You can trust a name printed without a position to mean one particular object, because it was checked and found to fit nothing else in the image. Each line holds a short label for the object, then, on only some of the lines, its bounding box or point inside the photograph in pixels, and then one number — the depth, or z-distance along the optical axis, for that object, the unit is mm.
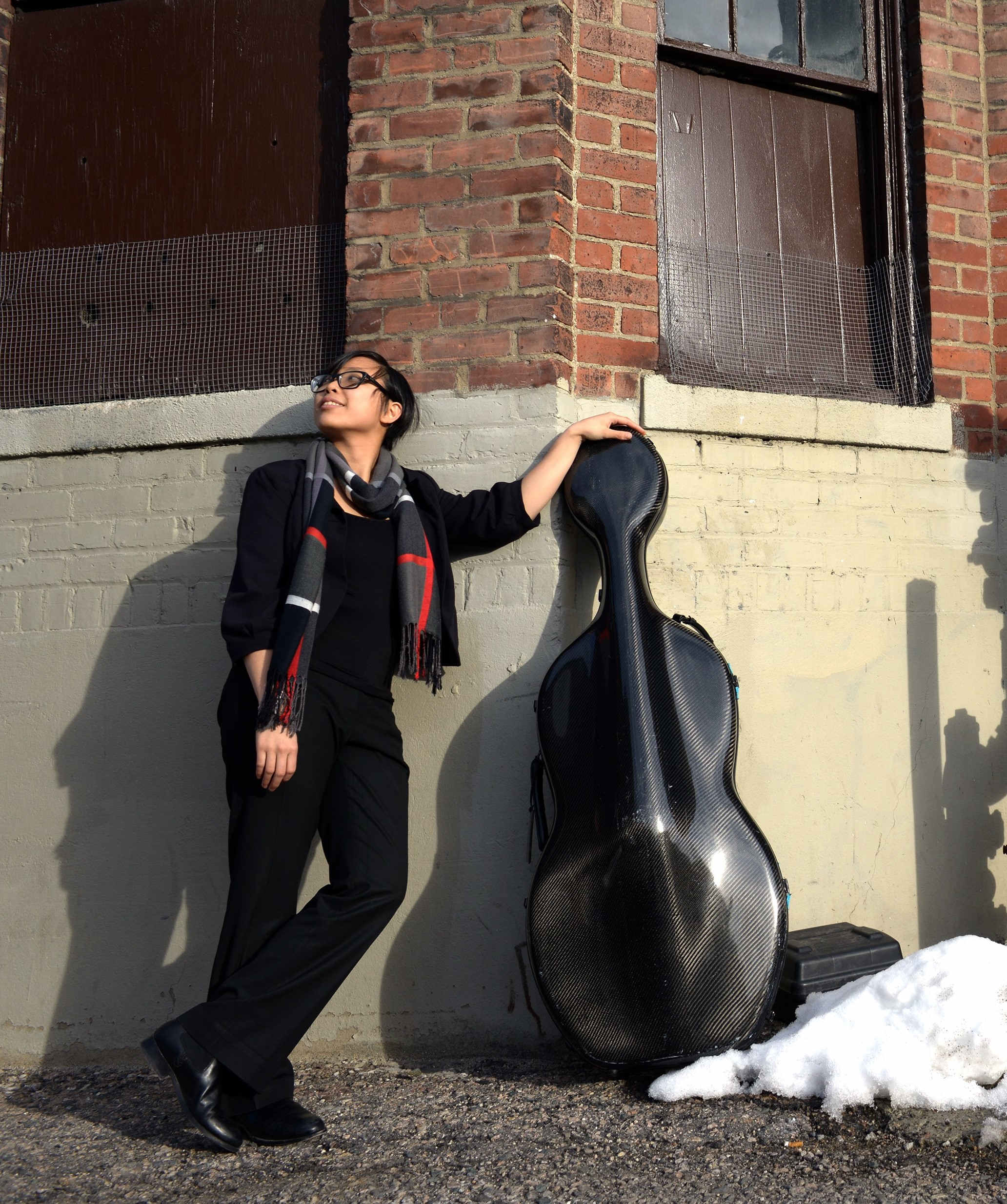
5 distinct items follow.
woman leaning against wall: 2359
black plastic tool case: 2744
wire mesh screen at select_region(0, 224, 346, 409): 3553
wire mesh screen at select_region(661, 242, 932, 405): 3520
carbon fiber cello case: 2475
